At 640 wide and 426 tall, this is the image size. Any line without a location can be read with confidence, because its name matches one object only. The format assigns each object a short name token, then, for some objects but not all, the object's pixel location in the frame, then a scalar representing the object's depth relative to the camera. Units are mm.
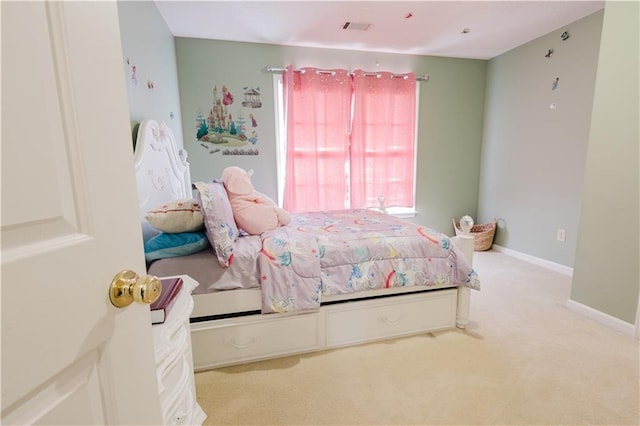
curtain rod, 3342
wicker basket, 3775
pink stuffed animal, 1928
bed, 1568
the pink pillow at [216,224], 1522
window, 3467
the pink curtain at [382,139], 3602
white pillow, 1510
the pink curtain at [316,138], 3428
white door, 347
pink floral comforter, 1623
